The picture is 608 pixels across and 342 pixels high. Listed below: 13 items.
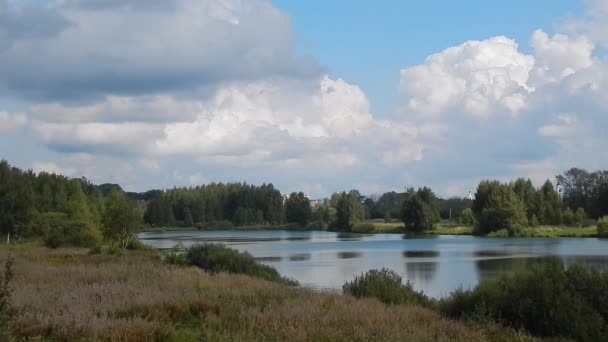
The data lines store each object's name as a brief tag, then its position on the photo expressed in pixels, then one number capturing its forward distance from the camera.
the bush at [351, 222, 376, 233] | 138.75
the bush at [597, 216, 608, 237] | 96.38
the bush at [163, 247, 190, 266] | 29.38
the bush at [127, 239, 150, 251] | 51.30
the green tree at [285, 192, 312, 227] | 179.12
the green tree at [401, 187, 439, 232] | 124.69
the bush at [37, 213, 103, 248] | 57.10
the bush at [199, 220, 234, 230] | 180.88
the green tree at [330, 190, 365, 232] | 148.12
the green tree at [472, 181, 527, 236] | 106.75
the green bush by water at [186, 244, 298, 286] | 26.31
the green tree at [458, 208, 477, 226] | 120.03
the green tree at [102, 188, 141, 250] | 61.84
